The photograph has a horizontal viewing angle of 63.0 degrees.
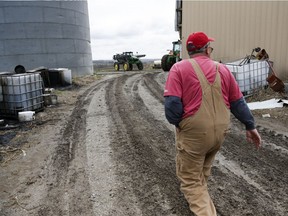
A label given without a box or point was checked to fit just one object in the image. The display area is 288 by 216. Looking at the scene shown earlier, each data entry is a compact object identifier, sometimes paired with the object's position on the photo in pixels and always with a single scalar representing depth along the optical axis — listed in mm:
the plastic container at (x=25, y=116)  5681
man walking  1941
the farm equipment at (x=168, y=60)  16316
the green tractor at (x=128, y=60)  20752
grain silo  11621
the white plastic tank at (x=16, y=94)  5894
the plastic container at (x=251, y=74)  6679
